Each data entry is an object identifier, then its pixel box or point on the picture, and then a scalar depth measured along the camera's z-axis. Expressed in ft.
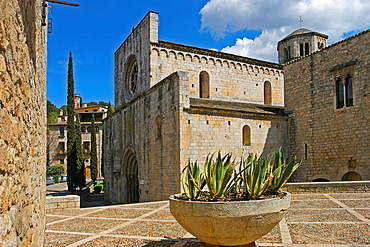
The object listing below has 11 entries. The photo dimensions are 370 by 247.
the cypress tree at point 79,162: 96.99
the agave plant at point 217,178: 15.94
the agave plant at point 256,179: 16.19
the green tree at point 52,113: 227.34
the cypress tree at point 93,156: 116.69
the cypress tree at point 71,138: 96.63
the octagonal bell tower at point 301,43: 89.35
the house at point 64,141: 167.94
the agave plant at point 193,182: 16.39
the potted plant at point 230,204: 14.76
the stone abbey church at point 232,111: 48.65
